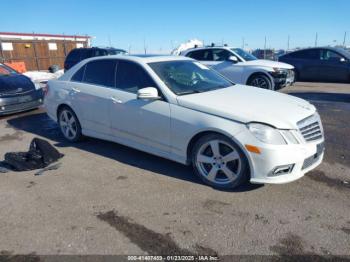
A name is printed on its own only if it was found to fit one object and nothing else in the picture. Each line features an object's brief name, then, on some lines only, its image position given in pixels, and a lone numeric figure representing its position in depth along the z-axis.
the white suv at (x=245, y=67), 10.18
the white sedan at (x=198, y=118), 3.63
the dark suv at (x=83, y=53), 15.70
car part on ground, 4.88
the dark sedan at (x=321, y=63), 12.91
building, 23.27
